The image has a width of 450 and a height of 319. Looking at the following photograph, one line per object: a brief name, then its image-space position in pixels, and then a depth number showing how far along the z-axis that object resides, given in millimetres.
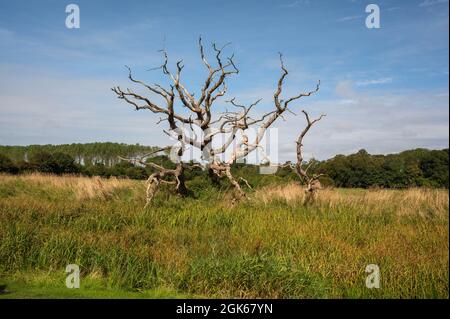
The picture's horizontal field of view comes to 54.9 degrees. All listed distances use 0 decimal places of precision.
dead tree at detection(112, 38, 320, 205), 16297
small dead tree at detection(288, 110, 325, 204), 15518
